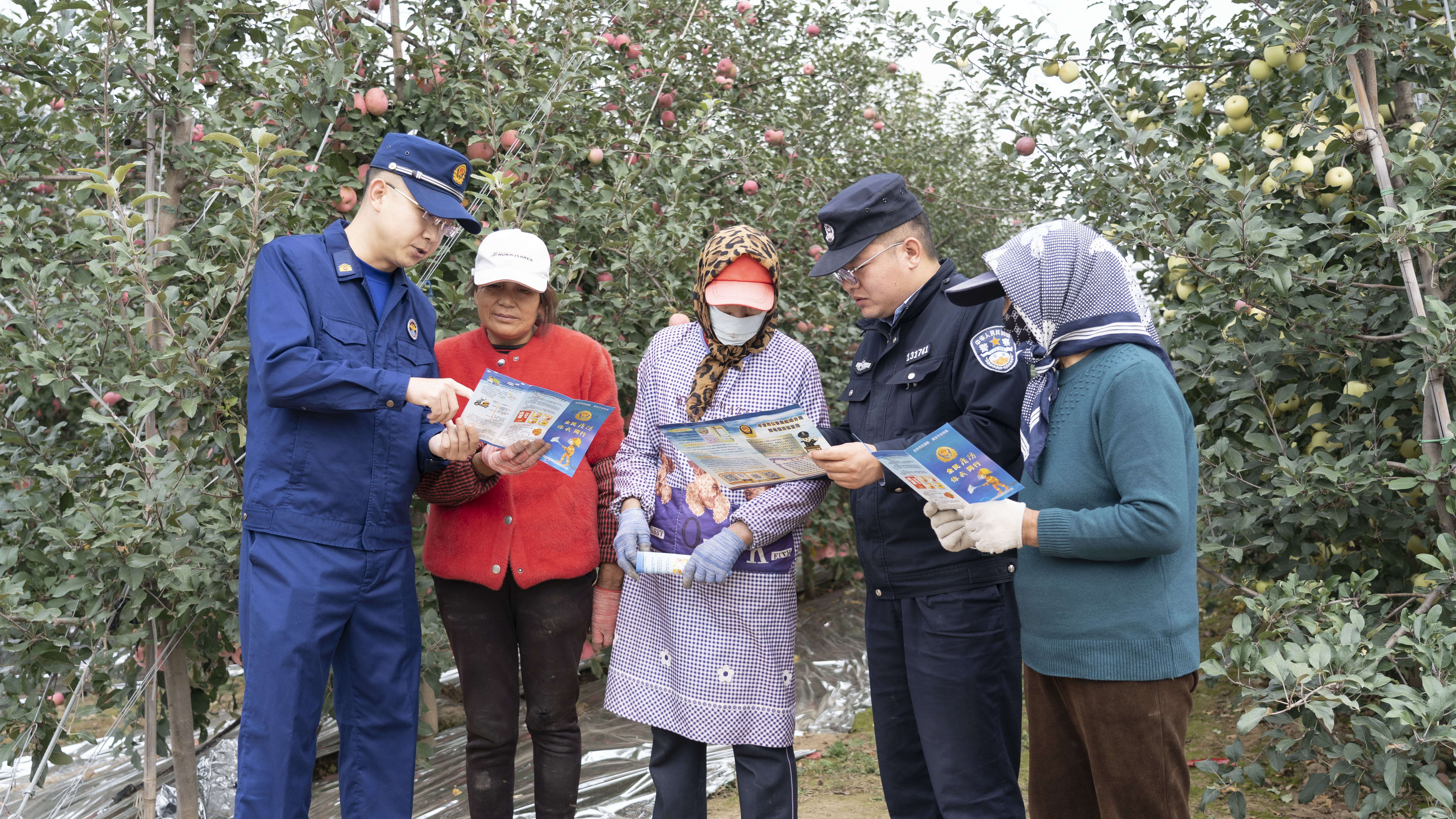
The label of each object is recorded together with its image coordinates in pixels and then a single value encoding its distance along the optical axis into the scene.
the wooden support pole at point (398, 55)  3.58
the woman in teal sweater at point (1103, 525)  1.71
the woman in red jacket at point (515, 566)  2.55
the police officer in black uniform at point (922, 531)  2.06
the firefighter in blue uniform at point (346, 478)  2.11
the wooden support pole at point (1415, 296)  2.47
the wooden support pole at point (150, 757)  2.88
